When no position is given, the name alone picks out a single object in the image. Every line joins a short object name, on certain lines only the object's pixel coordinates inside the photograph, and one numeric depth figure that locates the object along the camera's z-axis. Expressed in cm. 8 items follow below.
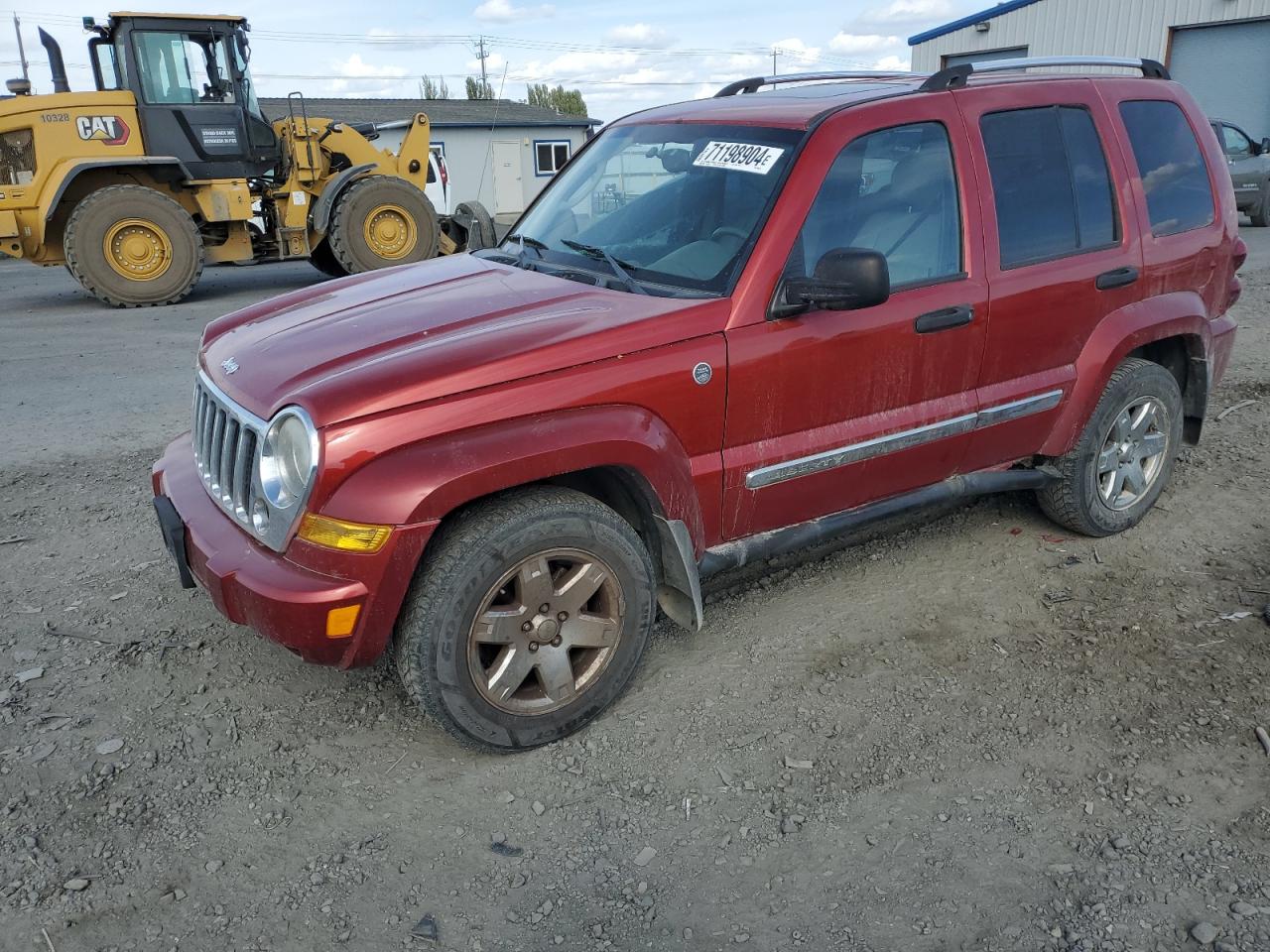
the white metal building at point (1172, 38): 2092
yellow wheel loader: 1095
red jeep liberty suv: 278
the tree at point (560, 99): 6572
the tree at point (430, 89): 6171
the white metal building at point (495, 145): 3044
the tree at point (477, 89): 6028
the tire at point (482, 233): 466
